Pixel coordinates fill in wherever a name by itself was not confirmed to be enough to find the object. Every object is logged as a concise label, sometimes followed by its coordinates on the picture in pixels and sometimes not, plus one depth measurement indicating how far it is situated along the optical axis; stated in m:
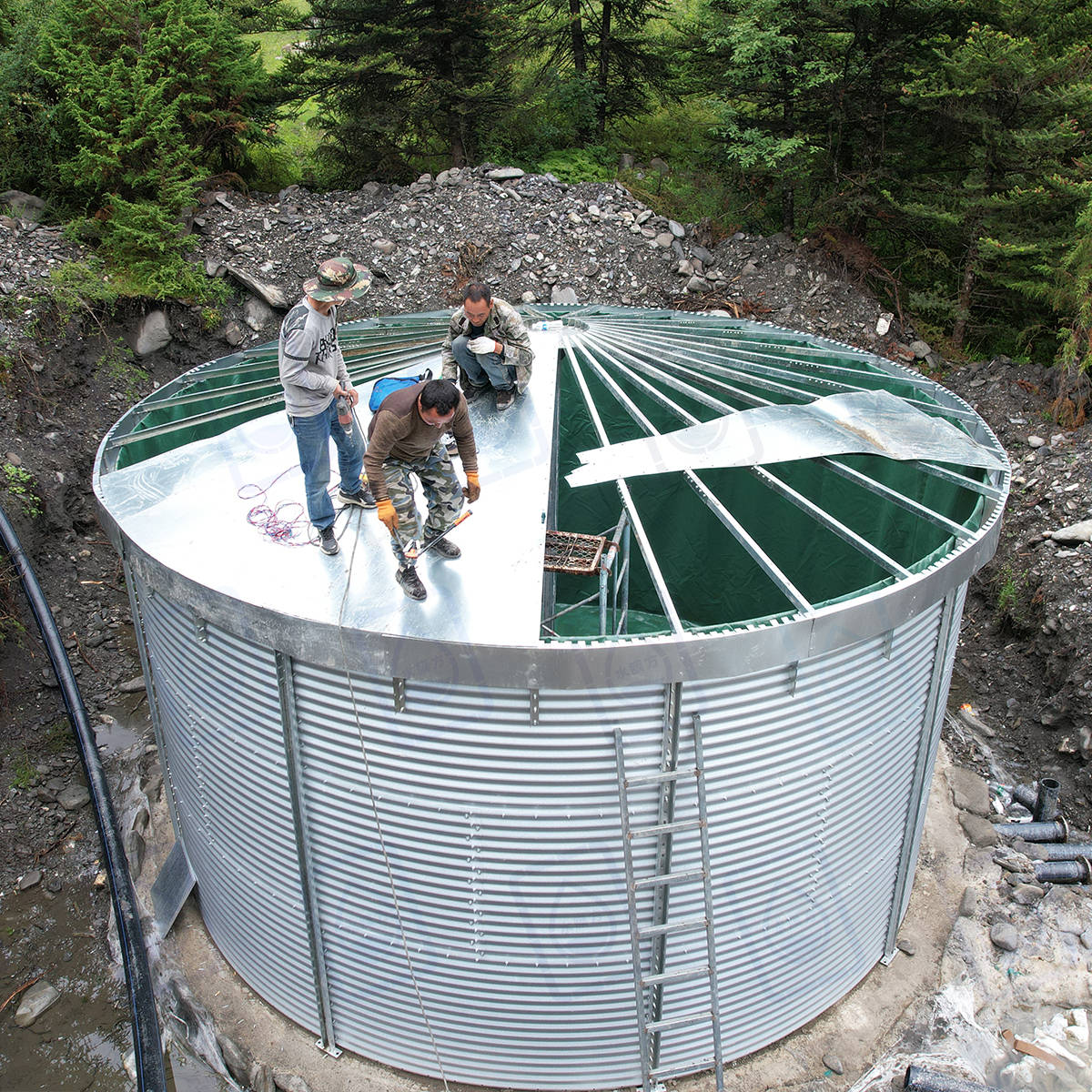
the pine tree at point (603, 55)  22.33
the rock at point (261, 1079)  7.96
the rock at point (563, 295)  19.38
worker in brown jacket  6.20
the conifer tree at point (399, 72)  19.77
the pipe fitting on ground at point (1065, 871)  10.33
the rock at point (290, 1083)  7.88
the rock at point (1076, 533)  13.88
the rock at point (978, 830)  10.62
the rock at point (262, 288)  18.56
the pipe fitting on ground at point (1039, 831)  10.85
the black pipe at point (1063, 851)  10.58
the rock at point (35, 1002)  9.66
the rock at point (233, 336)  18.56
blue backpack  8.24
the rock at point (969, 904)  9.62
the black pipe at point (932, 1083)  7.68
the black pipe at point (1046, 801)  11.07
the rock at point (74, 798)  11.93
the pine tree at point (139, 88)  18.27
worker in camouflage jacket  8.44
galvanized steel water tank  6.30
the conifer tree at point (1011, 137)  15.94
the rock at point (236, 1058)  8.13
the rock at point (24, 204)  19.28
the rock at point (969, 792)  11.18
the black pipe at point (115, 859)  7.47
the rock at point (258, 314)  18.80
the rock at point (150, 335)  18.05
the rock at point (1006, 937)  9.29
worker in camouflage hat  6.51
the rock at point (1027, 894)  9.80
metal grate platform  6.94
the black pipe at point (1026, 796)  11.55
